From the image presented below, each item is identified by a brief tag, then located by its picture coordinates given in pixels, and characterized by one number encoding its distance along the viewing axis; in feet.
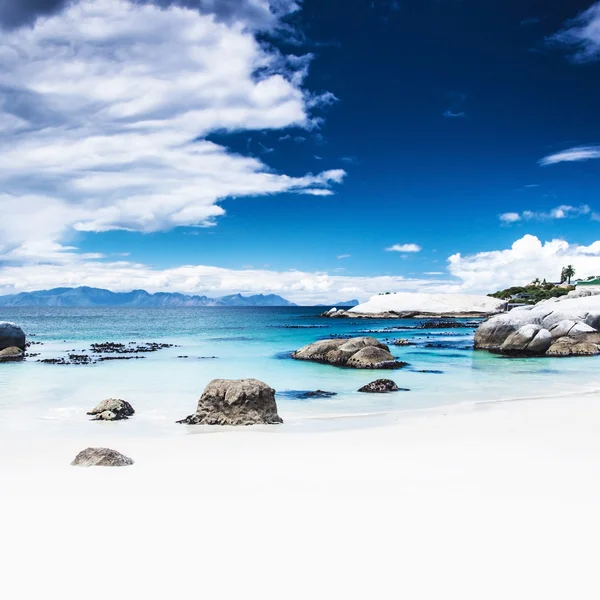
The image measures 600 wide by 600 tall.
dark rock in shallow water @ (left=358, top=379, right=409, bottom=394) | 55.52
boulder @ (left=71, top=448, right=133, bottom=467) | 24.67
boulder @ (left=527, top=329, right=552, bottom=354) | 98.27
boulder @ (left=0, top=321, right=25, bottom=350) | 106.83
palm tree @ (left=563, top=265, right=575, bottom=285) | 414.82
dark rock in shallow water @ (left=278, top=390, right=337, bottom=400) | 53.88
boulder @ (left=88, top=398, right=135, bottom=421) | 41.37
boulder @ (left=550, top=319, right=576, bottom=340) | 107.65
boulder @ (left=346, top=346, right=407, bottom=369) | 79.41
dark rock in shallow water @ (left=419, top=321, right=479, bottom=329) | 216.13
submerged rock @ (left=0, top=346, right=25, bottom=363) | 98.23
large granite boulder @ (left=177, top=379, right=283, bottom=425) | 37.32
